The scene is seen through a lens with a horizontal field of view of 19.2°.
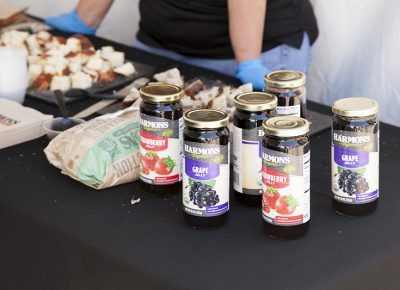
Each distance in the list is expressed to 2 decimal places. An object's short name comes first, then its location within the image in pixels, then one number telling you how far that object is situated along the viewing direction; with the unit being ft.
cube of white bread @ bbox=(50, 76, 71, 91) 6.21
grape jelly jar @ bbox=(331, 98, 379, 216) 4.50
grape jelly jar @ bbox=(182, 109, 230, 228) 4.46
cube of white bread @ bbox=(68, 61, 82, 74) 6.33
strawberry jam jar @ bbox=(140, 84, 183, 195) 4.75
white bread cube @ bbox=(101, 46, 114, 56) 6.60
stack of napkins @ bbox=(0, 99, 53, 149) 5.49
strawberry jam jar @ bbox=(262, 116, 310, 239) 4.34
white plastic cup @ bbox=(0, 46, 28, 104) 5.96
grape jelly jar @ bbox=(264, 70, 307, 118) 4.86
